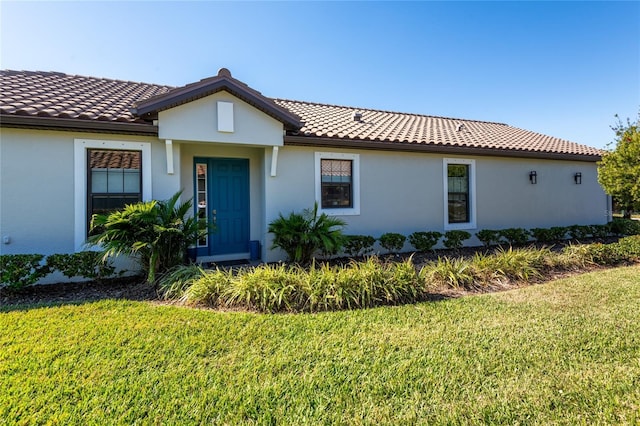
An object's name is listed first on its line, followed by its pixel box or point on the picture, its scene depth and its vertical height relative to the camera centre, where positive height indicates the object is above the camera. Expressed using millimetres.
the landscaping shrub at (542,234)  10227 -778
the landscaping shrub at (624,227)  11367 -623
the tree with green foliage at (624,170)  8430 +1244
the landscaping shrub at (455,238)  9070 -792
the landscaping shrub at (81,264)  5527 -935
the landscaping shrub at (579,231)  10796 -728
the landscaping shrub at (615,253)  7570 -1087
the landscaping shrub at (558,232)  10352 -725
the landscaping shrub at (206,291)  4918 -1299
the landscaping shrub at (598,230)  11031 -707
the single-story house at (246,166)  6086 +1294
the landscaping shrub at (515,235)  9611 -756
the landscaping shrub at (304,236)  7086 -547
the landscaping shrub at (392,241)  8266 -791
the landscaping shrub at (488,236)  9477 -772
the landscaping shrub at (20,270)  5154 -968
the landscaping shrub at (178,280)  5235 -1222
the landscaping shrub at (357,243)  7869 -814
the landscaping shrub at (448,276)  5855 -1289
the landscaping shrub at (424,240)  8664 -808
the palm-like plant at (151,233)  5543 -375
